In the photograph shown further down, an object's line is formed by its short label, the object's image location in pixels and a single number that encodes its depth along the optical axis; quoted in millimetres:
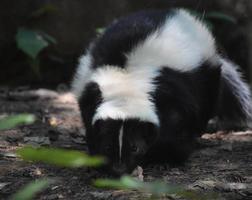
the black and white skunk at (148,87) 9633
